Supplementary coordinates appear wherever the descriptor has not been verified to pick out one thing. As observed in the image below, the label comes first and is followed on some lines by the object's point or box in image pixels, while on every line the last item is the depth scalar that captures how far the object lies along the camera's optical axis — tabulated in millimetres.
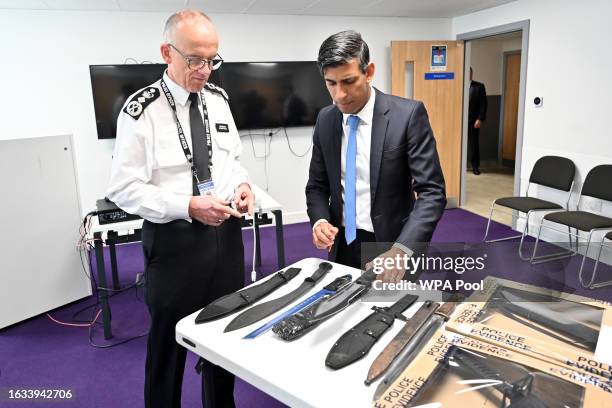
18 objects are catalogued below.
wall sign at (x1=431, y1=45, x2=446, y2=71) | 5391
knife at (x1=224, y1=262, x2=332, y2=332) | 1187
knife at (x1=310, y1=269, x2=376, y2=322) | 1199
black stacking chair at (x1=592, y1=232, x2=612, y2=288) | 3404
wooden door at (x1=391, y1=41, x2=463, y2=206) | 5320
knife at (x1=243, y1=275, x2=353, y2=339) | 1149
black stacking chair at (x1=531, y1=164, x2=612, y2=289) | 3321
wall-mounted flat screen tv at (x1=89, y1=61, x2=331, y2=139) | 4312
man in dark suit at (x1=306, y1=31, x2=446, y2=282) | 1419
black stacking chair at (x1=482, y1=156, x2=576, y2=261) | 3949
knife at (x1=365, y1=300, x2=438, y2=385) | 948
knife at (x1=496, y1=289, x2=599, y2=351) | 1000
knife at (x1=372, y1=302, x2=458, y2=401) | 908
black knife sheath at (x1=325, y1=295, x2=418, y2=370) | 1003
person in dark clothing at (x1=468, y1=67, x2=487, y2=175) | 7500
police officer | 1492
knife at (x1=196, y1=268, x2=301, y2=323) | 1241
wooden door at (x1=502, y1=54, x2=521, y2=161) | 8258
